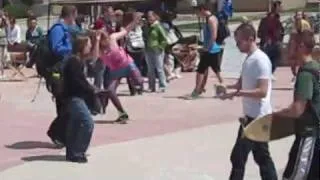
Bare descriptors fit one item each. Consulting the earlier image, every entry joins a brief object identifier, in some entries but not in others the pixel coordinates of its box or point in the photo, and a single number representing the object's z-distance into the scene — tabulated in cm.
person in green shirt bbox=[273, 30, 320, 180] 652
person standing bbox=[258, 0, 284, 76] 1917
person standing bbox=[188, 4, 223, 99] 1630
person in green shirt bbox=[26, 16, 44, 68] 2327
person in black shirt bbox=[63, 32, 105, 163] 1012
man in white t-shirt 746
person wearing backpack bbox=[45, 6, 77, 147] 1057
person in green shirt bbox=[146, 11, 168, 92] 1756
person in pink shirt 1376
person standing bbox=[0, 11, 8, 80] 2147
